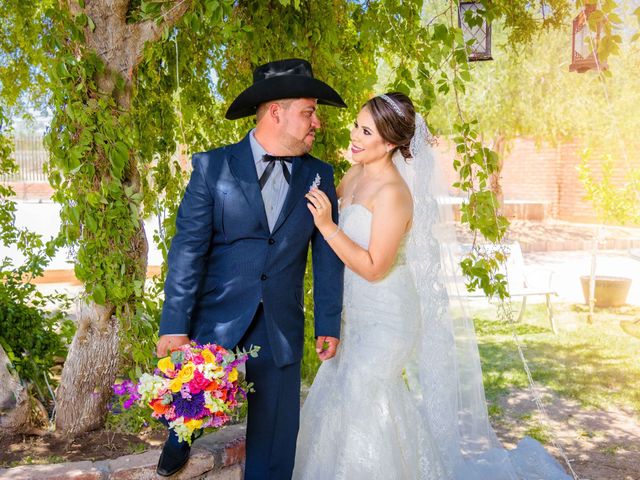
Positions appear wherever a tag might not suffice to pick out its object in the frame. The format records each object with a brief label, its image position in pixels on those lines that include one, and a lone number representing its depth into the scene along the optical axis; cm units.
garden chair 711
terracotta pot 837
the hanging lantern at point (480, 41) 459
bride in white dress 281
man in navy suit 240
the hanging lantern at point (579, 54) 473
